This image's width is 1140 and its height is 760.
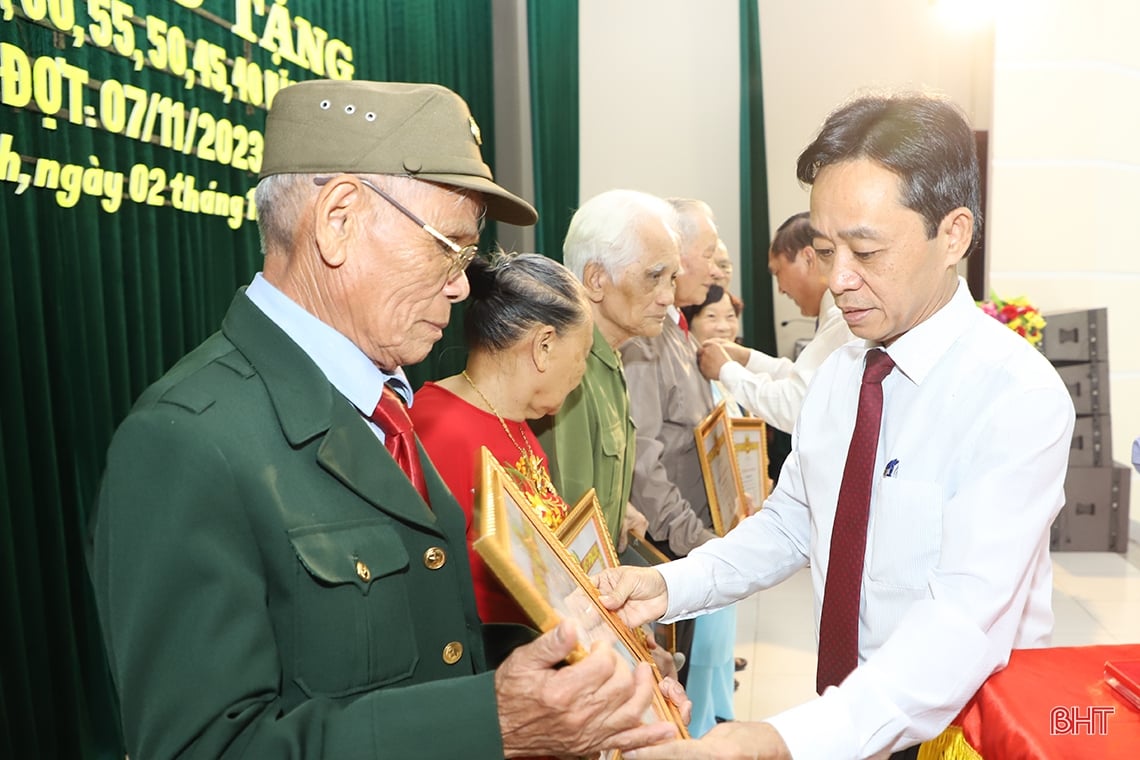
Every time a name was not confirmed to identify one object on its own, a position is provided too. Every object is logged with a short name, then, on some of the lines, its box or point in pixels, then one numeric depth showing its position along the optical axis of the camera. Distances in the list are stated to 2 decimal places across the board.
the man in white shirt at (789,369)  3.38
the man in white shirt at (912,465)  1.29
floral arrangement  5.50
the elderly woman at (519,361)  2.07
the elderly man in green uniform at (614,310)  2.48
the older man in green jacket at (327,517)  0.97
